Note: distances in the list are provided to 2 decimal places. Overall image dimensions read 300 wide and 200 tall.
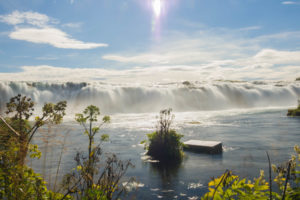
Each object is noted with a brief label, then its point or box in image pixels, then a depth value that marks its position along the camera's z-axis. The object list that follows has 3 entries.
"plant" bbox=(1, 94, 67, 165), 3.22
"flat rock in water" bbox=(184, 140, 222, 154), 15.54
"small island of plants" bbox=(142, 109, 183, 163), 14.28
